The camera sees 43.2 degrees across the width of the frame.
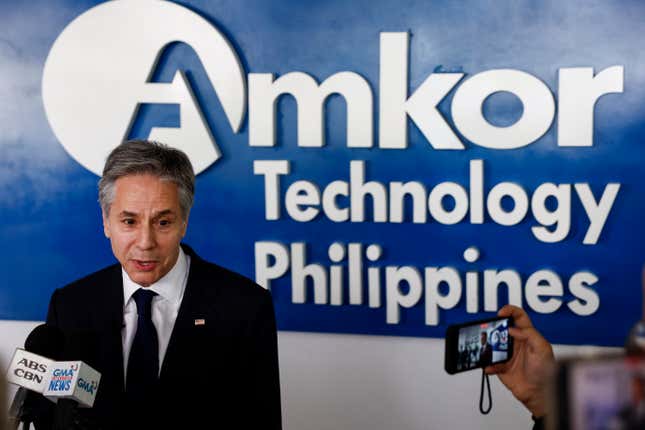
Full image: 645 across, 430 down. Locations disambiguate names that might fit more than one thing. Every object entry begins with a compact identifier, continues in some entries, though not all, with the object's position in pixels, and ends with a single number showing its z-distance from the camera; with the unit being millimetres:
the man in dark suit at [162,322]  2213
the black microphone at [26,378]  1602
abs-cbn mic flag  1609
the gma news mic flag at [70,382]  1589
